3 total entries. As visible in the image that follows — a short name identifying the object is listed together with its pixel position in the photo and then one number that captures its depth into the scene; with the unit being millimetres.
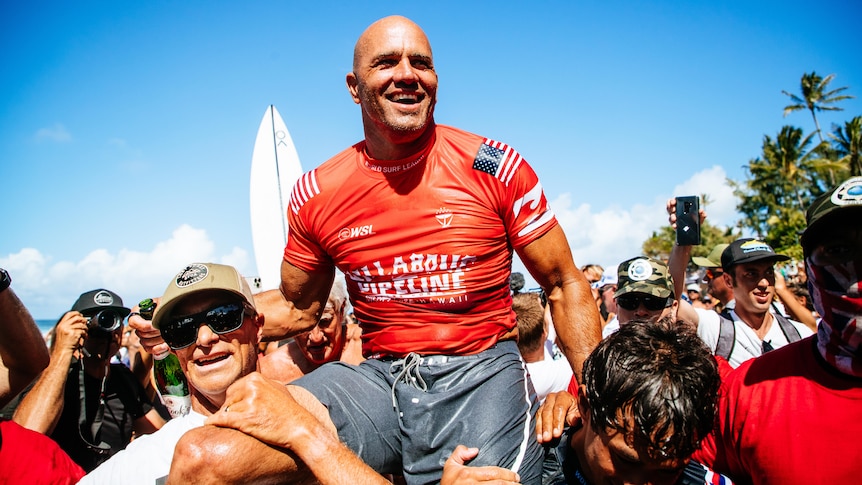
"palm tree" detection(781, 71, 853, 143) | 43281
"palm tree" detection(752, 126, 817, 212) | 40188
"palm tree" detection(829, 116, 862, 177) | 33688
